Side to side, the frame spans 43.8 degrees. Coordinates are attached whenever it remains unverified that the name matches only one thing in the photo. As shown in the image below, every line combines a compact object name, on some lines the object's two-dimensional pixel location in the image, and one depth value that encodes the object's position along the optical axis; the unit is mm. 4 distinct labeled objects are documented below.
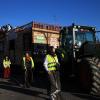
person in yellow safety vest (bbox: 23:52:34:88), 5648
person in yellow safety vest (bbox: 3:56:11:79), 8119
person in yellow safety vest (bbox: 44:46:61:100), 3928
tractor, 4434
